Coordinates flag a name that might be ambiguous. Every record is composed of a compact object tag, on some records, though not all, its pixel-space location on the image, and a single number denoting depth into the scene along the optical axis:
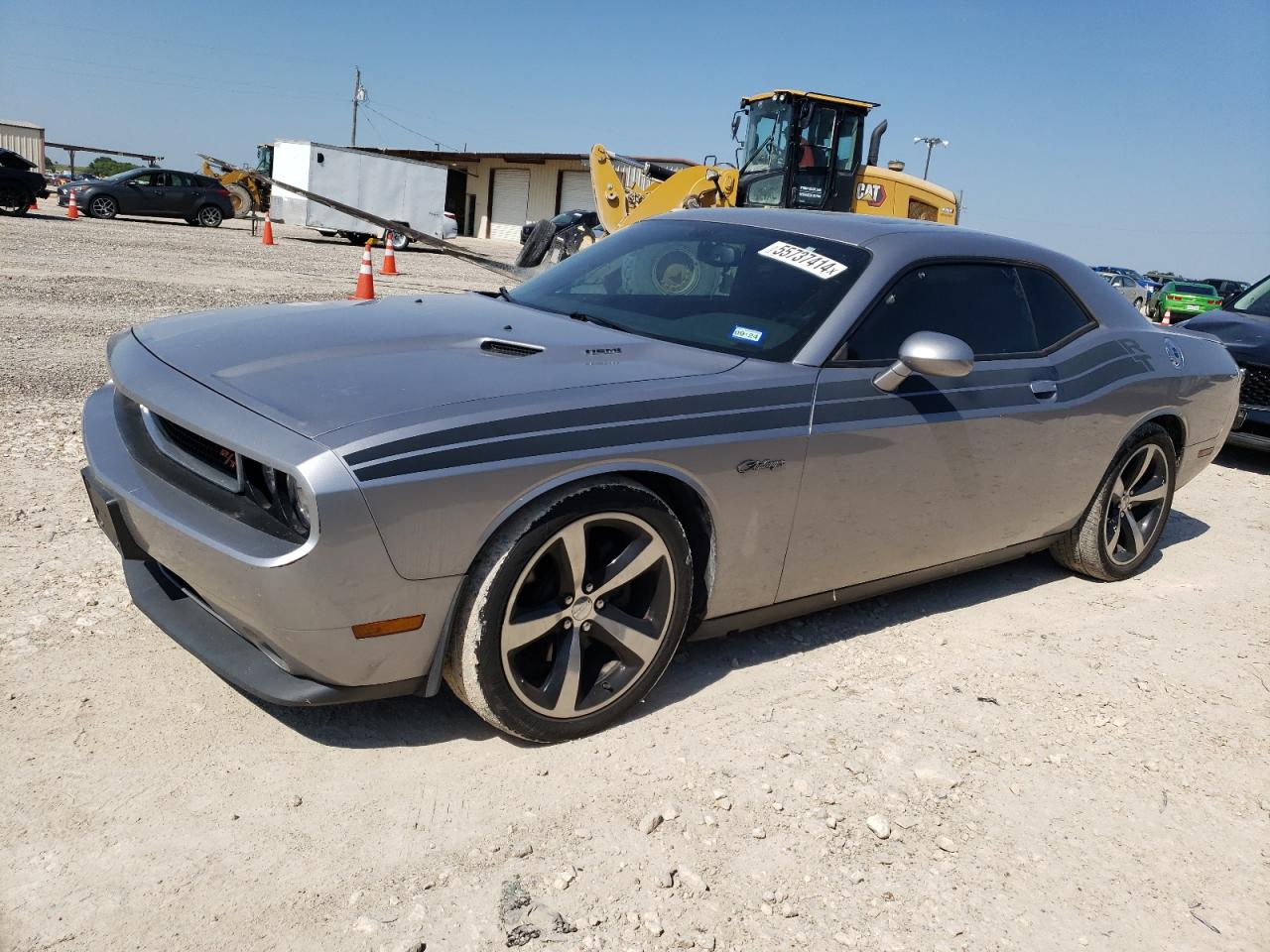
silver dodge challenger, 2.34
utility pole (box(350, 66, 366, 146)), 65.70
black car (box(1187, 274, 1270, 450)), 7.48
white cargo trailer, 28.53
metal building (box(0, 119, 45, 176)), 38.22
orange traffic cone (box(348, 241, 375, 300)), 10.84
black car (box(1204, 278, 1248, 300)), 32.73
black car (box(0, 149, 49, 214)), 21.58
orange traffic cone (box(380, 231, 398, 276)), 17.34
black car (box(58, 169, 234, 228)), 25.14
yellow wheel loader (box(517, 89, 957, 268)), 13.28
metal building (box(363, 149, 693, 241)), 46.09
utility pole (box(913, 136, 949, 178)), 53.04
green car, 29.17
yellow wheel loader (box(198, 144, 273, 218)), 32.91
